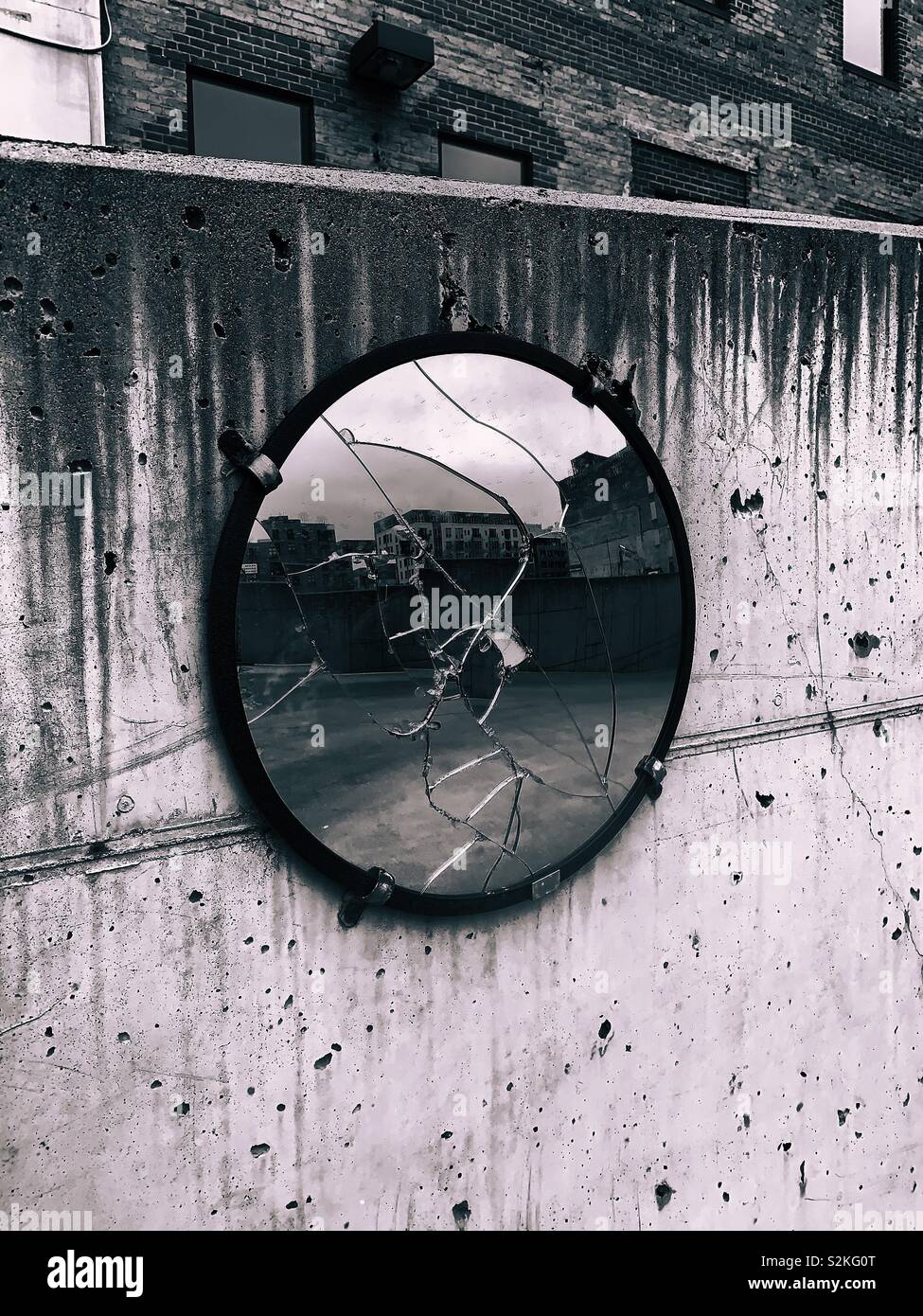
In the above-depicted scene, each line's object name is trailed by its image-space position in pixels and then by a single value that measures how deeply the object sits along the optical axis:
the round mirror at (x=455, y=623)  1.63
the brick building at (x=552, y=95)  5.18
